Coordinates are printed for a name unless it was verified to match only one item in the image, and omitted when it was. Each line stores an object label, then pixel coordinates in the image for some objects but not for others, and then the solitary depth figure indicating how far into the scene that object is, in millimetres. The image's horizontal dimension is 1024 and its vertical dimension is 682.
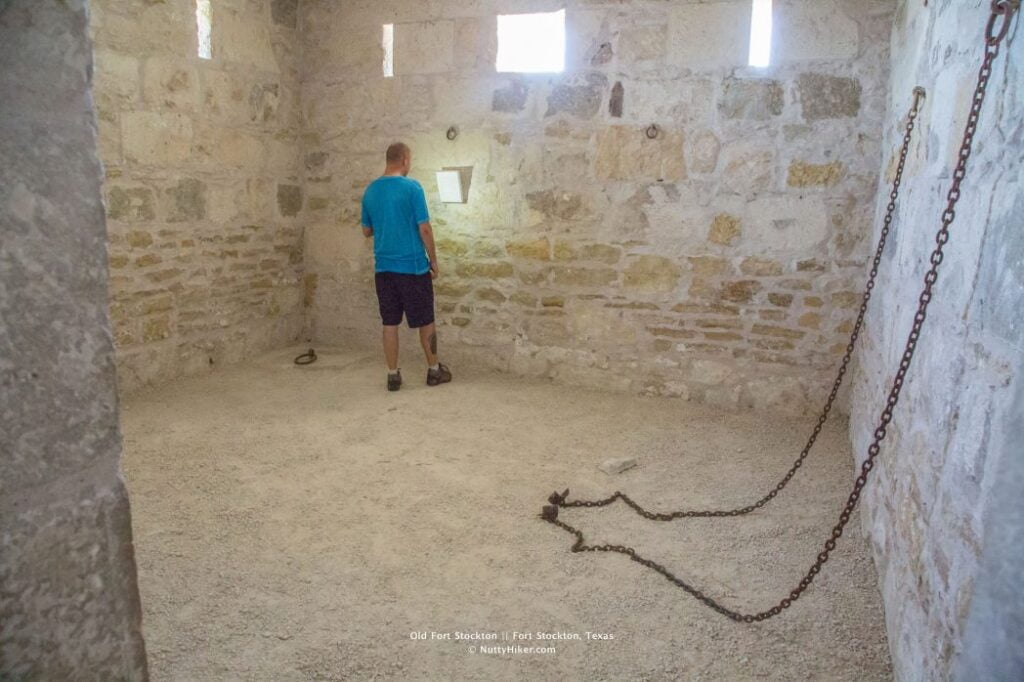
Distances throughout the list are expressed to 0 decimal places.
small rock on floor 3328
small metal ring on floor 5008
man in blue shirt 4270
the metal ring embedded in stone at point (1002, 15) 1534
